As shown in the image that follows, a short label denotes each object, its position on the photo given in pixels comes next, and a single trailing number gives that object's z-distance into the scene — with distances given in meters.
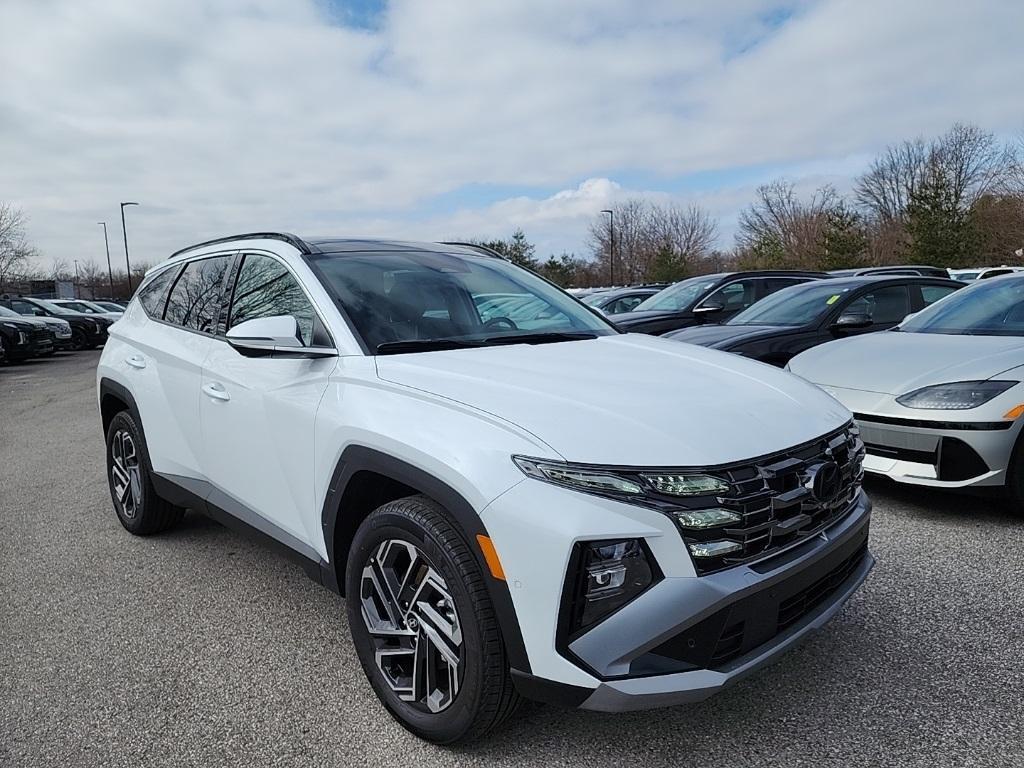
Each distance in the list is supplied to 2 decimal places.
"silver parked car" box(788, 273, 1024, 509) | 3.88
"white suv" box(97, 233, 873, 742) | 1.90
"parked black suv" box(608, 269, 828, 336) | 10.10
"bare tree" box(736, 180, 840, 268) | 49.47
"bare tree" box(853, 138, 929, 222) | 54.81
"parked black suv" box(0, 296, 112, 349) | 22.81
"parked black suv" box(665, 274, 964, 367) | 6.73
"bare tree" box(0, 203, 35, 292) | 38.81
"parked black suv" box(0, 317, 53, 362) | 16.84
